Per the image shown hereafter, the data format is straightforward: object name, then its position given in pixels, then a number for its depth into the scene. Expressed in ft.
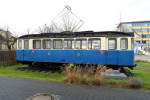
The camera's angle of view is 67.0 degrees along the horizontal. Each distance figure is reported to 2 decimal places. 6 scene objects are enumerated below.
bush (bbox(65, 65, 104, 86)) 18.27
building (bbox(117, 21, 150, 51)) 150.68
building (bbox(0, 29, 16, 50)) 57.49
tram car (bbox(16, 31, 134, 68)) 26.48
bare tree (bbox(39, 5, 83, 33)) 52.79
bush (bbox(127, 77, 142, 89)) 17.41
